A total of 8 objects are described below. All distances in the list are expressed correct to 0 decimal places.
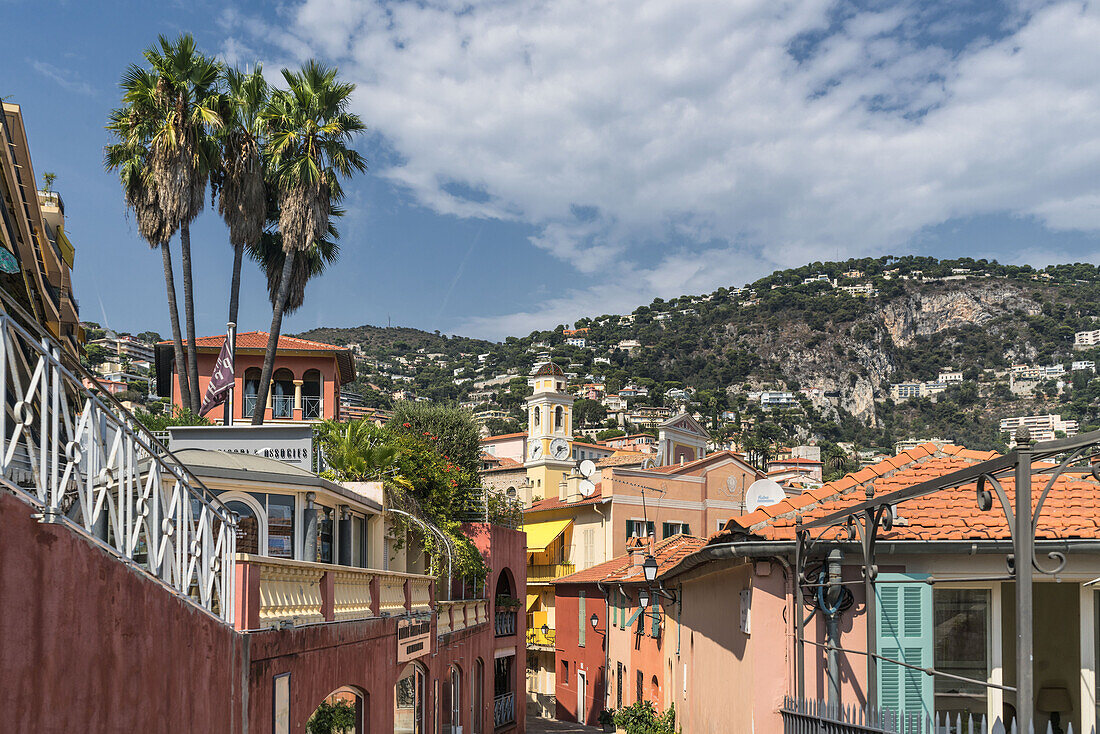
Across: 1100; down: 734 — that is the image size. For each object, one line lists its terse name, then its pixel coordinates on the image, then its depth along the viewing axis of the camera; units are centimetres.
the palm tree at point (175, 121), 2728
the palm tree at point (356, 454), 1952
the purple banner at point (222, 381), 1816
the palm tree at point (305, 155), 2914
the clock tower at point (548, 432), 6925
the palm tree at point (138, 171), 2775
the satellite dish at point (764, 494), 1416
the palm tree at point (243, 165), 2934
